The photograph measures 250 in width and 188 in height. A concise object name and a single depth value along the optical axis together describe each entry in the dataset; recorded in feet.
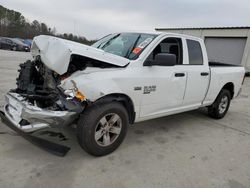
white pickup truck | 8.69
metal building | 54.90
